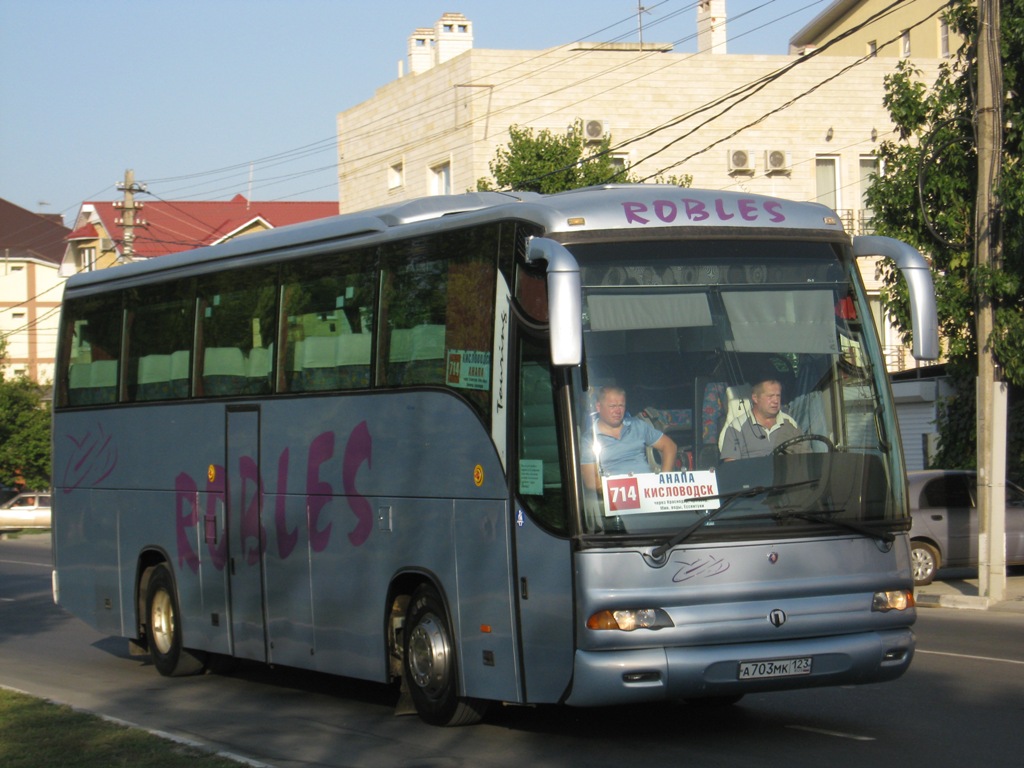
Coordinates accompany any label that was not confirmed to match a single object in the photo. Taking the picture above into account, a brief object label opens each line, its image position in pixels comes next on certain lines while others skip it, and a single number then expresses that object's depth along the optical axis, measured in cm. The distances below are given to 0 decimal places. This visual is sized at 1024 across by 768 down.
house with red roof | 7400
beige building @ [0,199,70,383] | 8444
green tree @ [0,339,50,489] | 5756
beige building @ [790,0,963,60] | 5459
